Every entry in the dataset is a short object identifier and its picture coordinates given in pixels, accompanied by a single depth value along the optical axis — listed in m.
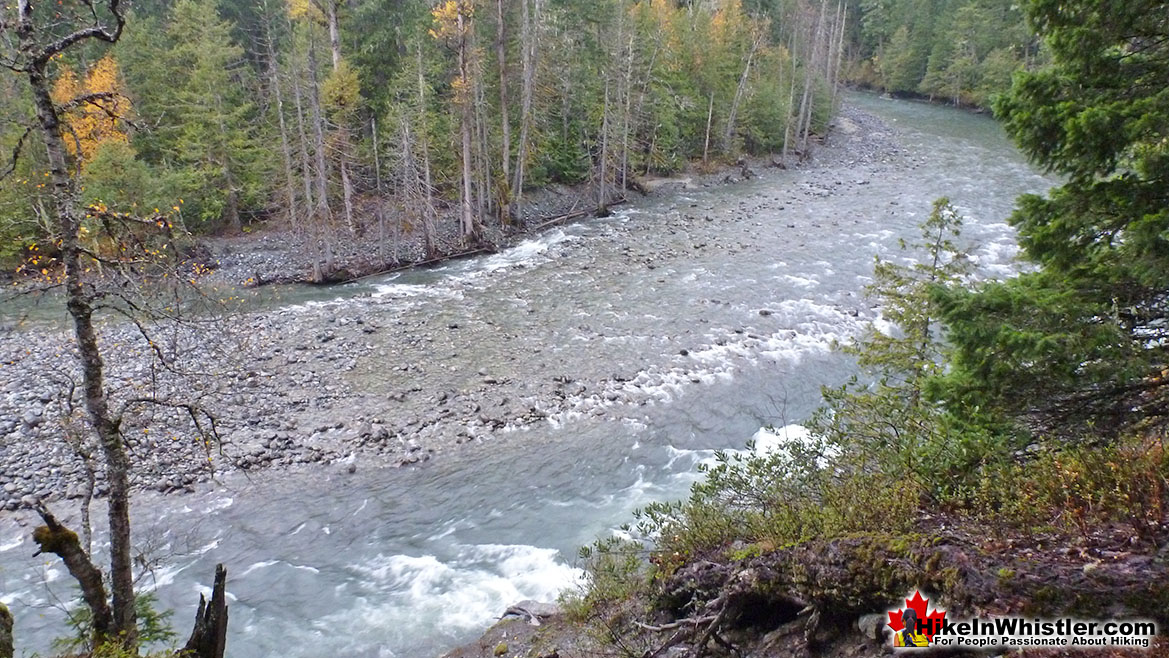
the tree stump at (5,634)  5.54
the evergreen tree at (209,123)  28.05
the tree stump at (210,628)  6.55
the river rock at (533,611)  9.09
